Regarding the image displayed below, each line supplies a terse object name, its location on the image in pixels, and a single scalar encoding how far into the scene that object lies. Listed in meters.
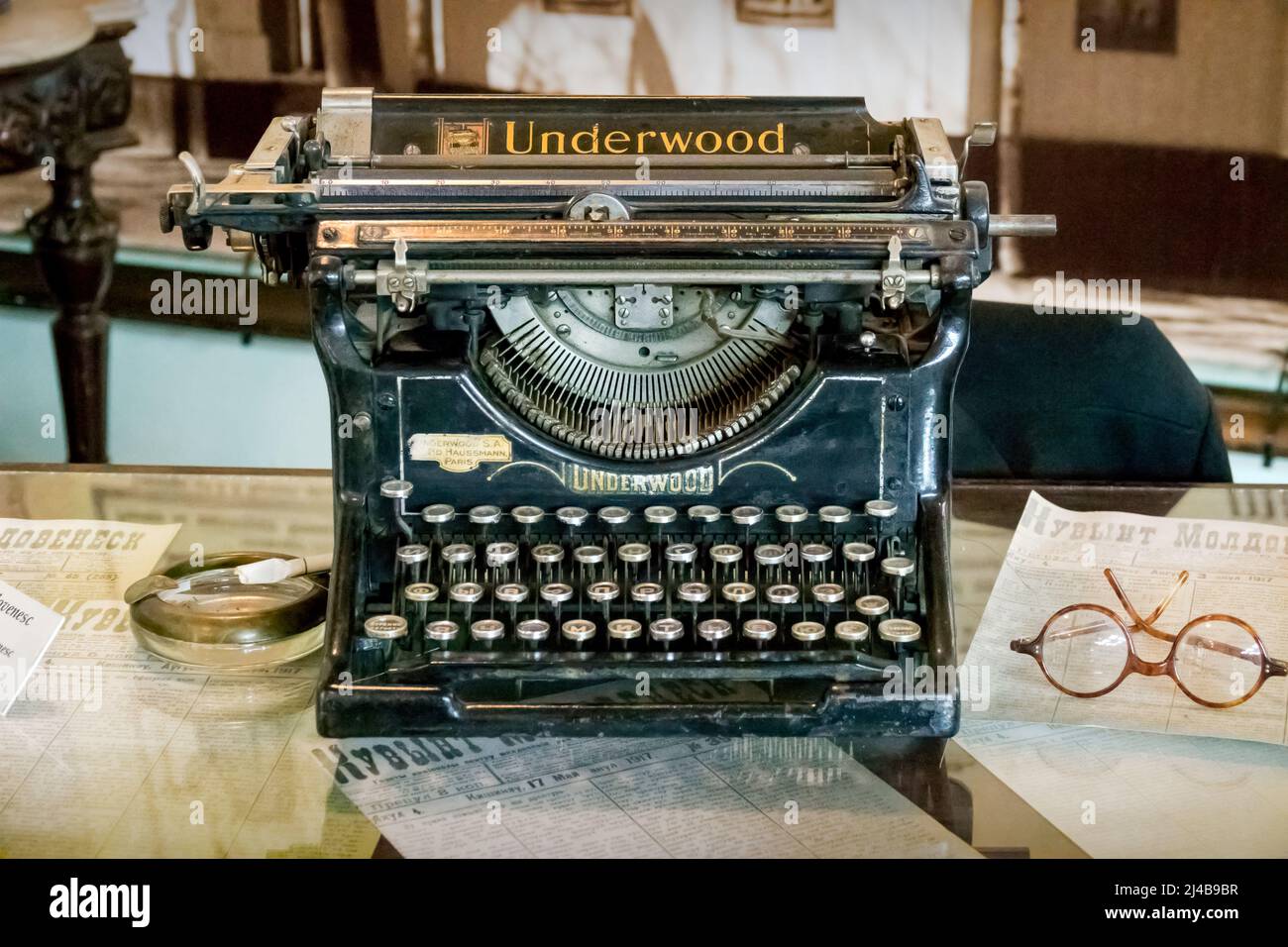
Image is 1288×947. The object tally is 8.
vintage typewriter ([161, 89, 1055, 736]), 2.15
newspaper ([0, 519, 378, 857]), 1.95
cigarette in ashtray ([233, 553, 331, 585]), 2.48
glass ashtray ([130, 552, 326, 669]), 2.35
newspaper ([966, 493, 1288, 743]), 2.26
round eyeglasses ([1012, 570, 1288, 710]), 2.29
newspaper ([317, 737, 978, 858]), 1.94
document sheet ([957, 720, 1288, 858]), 1.95
